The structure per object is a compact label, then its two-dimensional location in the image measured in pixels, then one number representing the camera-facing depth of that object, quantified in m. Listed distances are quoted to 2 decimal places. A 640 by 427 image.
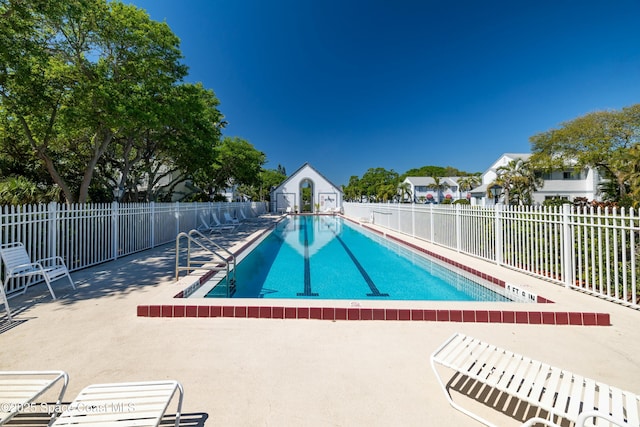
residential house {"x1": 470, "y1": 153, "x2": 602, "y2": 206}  29.70
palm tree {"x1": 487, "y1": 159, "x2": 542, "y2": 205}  25.55
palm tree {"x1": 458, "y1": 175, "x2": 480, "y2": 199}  45.44
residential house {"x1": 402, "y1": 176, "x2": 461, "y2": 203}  53.13
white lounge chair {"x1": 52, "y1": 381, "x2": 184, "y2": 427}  1.55
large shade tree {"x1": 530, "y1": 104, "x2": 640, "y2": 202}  21.60
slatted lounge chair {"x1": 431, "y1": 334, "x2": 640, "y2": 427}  1.67
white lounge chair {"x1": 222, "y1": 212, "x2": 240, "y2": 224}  15.57
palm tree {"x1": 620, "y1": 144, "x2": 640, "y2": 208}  12.42
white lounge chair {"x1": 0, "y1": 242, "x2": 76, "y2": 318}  4.04
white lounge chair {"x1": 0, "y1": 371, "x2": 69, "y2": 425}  1.59
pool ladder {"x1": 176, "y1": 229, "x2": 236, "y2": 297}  5.61
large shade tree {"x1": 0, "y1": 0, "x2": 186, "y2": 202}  7.13
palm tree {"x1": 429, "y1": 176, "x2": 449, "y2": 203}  50.80
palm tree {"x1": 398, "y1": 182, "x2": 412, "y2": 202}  47.12
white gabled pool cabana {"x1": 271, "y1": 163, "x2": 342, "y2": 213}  37.62
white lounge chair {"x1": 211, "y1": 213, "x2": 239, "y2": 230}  13.45
